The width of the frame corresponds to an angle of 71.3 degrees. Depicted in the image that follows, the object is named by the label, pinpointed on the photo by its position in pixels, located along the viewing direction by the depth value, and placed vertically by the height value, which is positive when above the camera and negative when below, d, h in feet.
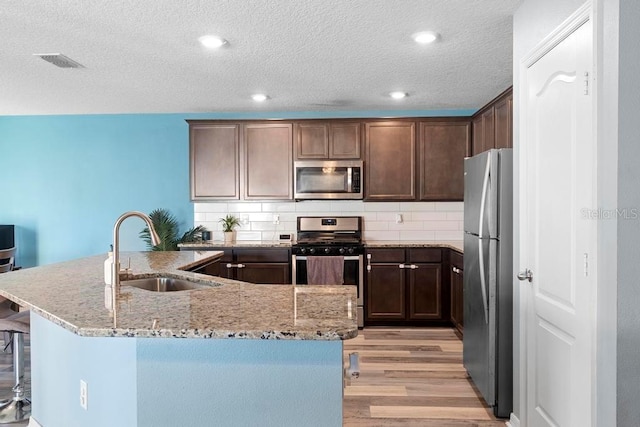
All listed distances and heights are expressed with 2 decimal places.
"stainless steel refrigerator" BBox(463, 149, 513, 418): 8.69 -1.36
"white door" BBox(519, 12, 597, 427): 5.82 -0.29
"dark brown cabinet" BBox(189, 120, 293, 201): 15.89 +1.78
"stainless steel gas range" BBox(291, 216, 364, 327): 14.98 -1.55
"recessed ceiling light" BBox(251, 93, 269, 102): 14.17 +3.62
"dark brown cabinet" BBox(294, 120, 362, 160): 15.79 +2.44
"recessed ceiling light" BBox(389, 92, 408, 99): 13.88 +3.59
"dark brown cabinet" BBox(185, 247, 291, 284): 15.10 -1.86
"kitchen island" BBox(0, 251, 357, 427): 4.45 -1.67
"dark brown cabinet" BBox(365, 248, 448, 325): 14.94 -2.59
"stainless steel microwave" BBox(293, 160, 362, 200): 15.69 +1.05
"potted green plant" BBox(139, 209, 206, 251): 16.06 -0.84
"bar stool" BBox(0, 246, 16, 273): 10.06 -1.05
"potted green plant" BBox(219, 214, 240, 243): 16.31 -0.61
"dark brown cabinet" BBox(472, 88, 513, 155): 11.96 +2.50
